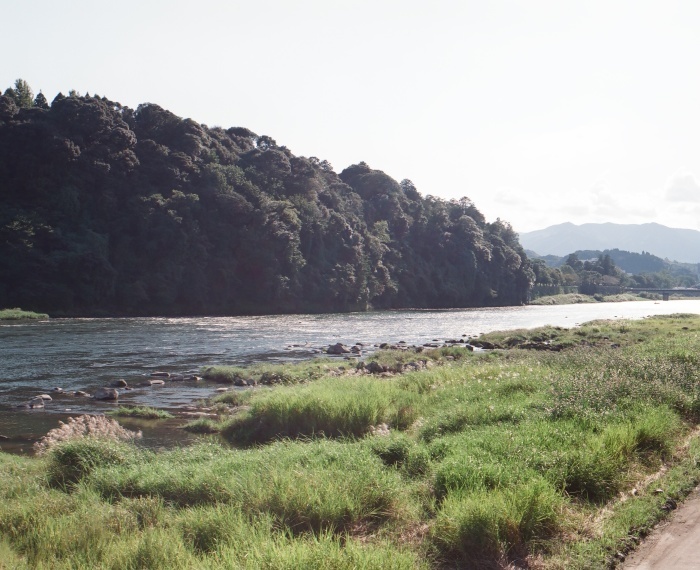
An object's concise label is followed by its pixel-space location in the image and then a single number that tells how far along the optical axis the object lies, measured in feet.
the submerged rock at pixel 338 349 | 111.04
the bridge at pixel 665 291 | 493.36
